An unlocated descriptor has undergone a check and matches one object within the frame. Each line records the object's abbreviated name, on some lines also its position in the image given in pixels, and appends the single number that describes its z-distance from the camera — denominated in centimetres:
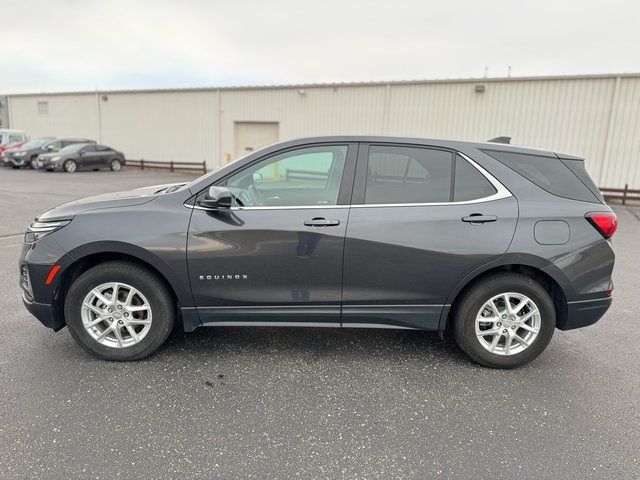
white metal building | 1506
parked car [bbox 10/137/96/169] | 2128
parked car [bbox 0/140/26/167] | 2172
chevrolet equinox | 308
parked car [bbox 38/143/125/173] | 2039
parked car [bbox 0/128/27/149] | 2369
